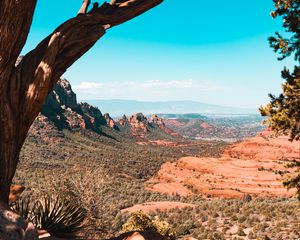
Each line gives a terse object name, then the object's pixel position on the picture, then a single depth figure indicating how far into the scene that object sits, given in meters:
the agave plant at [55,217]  9.50
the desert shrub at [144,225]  19.62
